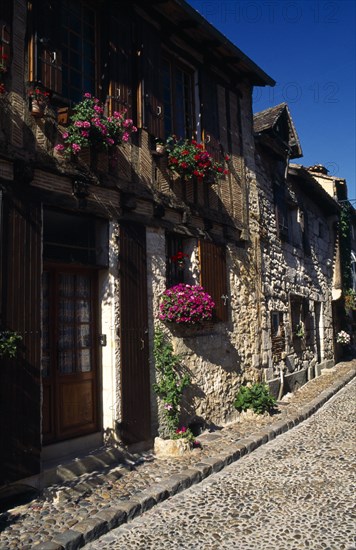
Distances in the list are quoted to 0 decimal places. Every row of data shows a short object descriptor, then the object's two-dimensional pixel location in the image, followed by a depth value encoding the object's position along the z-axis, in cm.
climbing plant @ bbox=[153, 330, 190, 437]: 589
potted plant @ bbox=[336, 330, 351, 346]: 1445
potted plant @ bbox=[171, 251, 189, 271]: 682
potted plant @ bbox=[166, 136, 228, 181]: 656
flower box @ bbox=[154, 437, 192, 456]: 560
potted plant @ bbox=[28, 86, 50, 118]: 475
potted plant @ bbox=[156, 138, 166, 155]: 628
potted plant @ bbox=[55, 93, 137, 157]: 502
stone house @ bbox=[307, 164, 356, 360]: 1493
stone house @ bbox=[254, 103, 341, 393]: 935
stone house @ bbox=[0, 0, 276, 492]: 451
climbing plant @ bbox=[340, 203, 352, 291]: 1578
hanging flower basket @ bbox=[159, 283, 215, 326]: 615
